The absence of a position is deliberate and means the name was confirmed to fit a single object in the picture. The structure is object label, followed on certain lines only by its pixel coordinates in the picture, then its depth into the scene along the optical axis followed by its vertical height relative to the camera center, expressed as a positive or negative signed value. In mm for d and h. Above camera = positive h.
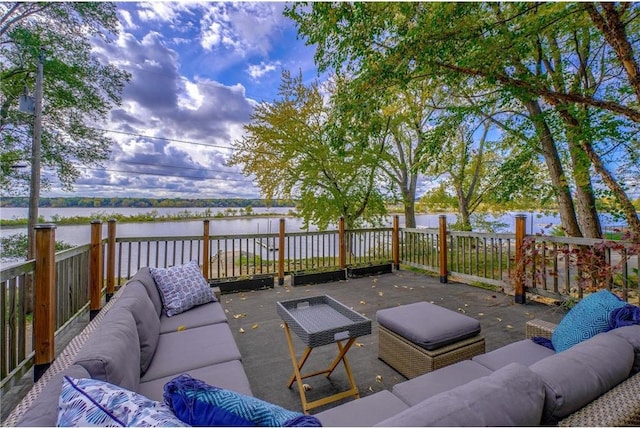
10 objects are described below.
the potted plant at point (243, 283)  4928 -1238
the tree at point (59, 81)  5949 +3213
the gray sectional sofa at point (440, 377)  852 -680
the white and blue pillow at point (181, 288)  2855 -794
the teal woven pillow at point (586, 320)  1624 -645
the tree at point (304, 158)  7062 +1512
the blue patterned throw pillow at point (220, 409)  763 -561
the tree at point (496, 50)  3629 +2464
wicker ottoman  2217 -1052
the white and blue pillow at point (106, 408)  734 -544
